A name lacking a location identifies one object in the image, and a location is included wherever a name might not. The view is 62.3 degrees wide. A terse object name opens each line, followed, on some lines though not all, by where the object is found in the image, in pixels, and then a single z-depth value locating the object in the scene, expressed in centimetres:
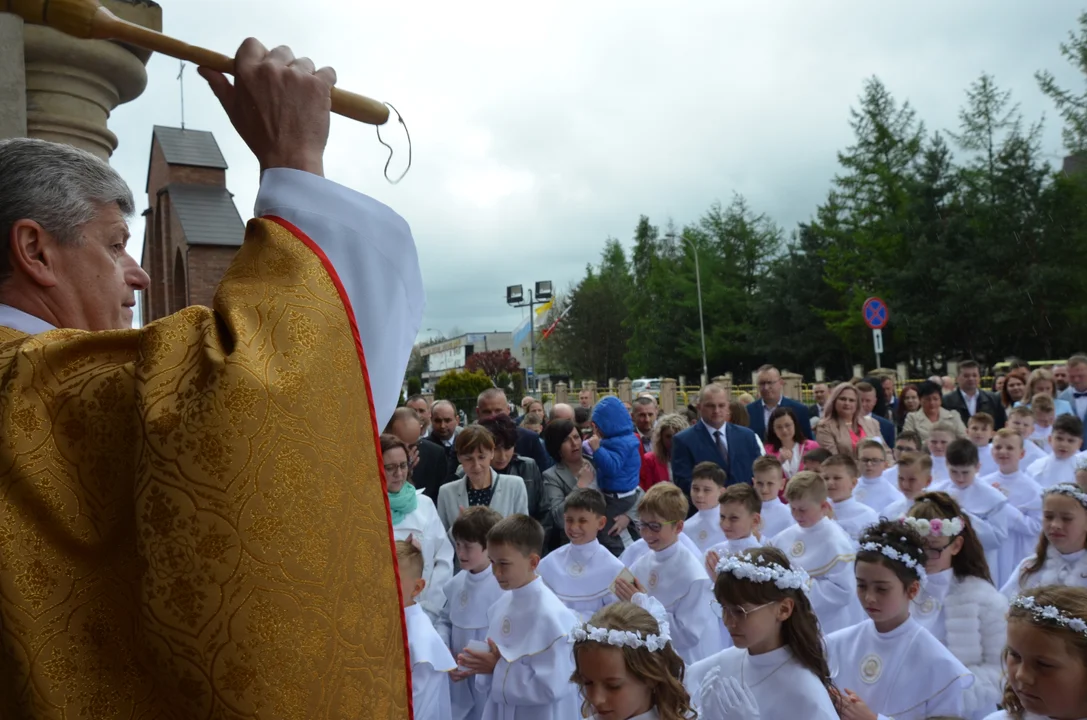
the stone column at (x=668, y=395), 2915
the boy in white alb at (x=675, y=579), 551
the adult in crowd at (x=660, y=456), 873
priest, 114
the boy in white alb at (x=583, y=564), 584
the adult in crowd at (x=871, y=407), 947
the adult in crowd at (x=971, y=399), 1033
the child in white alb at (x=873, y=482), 771
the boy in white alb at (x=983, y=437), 895
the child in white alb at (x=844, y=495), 686
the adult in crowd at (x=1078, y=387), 976
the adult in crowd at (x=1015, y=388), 1091
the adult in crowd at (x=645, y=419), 1019
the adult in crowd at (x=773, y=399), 898
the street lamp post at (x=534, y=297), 4341
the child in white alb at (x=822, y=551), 584
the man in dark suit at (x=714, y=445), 789
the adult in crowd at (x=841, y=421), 846
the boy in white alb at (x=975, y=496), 746
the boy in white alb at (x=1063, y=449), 804
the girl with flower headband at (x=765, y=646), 378
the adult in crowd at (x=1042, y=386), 1003
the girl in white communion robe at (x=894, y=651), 409
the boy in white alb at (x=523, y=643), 483
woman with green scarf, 576
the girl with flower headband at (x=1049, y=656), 310
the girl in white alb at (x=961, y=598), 466
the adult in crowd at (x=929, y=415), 974
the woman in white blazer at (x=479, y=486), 658
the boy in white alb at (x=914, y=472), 724
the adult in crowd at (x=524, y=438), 838
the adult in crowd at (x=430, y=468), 800
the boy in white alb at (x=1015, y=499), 757
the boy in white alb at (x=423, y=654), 473
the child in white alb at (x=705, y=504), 675
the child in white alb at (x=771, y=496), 689
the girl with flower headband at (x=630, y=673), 362
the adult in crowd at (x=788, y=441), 827
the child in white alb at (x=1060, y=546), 511
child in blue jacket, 748
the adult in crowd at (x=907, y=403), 1157
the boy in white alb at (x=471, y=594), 561
